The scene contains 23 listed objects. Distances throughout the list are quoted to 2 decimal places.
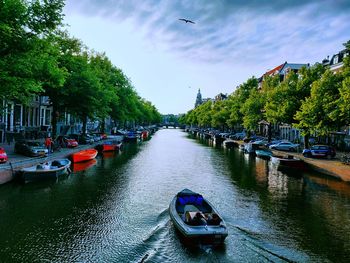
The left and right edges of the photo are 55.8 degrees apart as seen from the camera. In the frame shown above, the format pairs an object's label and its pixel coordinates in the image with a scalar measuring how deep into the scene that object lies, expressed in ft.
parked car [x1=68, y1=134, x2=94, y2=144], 167.12
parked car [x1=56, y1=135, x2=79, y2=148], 142.88
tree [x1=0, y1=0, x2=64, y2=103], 70.28
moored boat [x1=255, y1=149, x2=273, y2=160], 157.40
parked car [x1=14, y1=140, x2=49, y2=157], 104.73
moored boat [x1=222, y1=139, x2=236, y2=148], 232.12
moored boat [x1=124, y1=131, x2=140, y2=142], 258.12
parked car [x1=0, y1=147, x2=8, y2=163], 85.76
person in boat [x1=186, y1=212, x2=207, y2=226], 48.24
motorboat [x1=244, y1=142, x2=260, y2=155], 179.22
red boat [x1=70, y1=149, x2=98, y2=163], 123.54
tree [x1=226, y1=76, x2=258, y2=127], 263.08
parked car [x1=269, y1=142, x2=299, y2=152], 164.66
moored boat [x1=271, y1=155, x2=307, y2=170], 123.34
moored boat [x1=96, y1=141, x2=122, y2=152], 170.50
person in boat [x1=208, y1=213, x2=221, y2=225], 48.29
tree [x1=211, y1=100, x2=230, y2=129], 304.91
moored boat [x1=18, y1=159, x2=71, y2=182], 84.53
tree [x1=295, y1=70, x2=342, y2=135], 122.93
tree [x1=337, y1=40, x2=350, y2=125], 97.82
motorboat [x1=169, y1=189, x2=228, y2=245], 46.21
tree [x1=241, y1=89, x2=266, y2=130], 215.51
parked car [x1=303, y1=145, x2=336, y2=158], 133.28
